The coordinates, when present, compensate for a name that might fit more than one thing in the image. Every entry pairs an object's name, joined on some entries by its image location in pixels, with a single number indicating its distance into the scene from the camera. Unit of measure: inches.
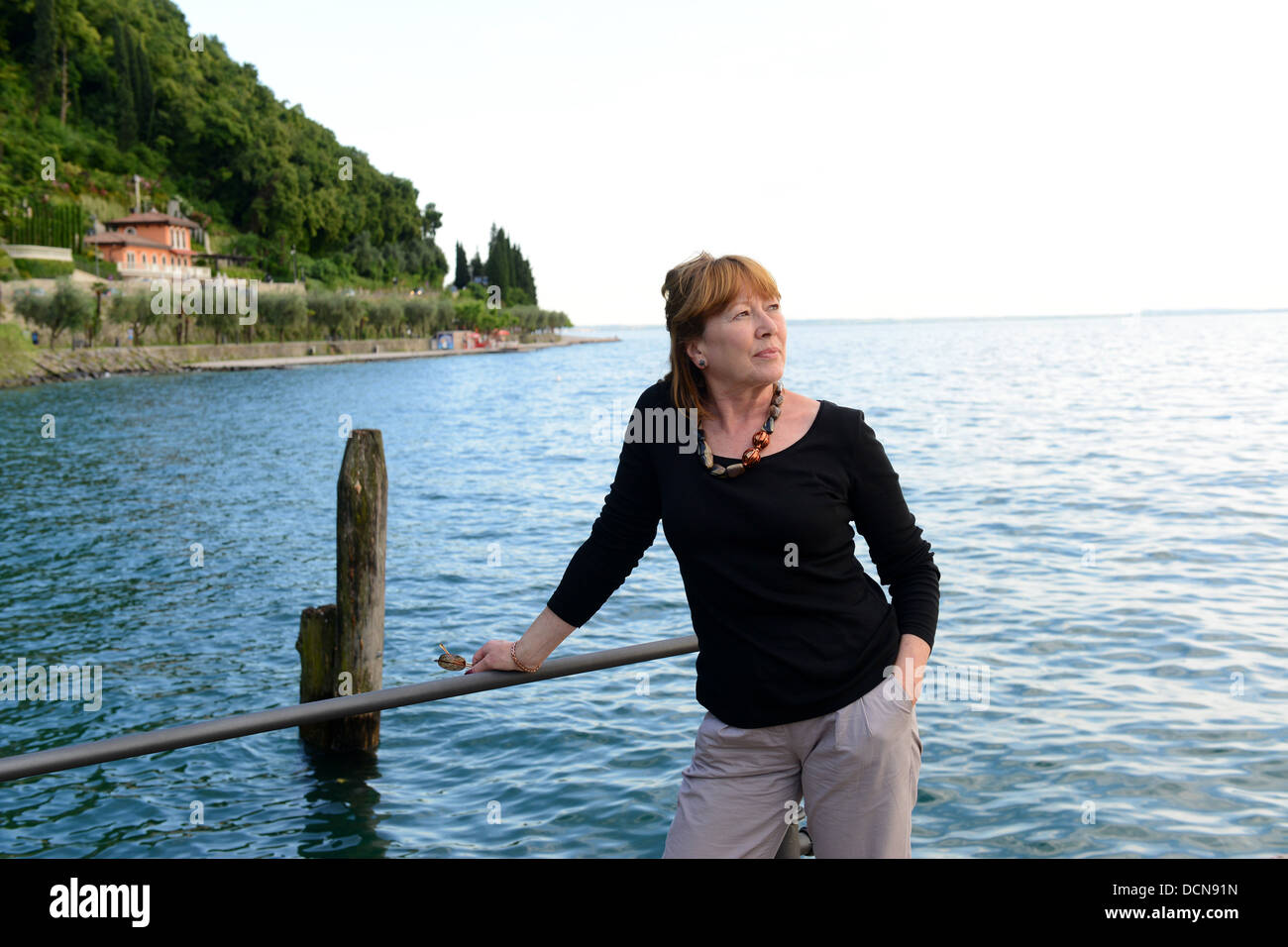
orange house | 3969.0
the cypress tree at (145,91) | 4877.0
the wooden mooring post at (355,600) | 326.3
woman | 115.3
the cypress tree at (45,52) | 4591.5
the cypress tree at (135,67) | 4830.2
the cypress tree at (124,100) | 4753.9
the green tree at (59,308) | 2819.9
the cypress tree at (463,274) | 7101.4
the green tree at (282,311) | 4035.4
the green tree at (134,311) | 3218.5
